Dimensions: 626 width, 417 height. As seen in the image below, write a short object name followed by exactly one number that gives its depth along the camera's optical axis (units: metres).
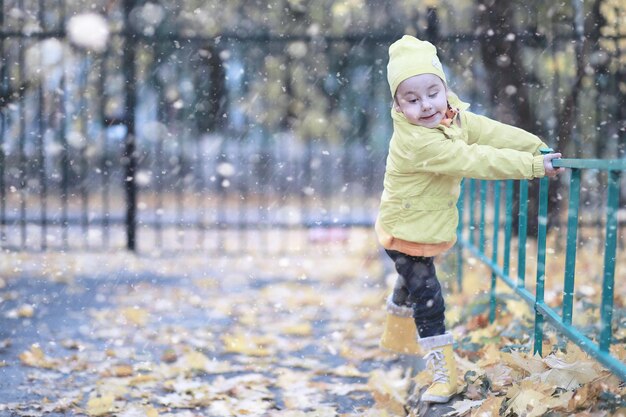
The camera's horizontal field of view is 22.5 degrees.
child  5.51
